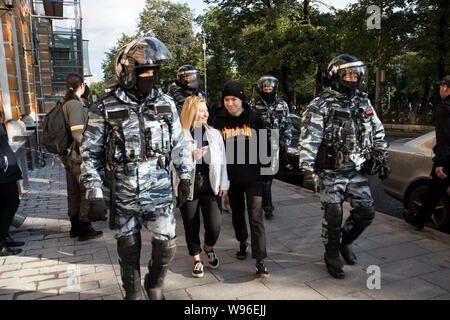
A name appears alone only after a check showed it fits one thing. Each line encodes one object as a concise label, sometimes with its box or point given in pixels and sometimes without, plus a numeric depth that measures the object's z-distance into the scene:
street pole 37.24
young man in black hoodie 3.55
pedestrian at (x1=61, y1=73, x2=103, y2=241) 4.50
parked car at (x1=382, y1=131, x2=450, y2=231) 4.80
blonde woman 3.49
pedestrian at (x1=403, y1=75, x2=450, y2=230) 4.10
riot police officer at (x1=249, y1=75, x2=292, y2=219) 5.63
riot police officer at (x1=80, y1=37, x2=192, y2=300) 2.59
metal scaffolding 14.16
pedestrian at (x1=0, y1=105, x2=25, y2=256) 4.02
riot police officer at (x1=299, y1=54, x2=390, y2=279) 3.40
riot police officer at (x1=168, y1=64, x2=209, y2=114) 5.29
